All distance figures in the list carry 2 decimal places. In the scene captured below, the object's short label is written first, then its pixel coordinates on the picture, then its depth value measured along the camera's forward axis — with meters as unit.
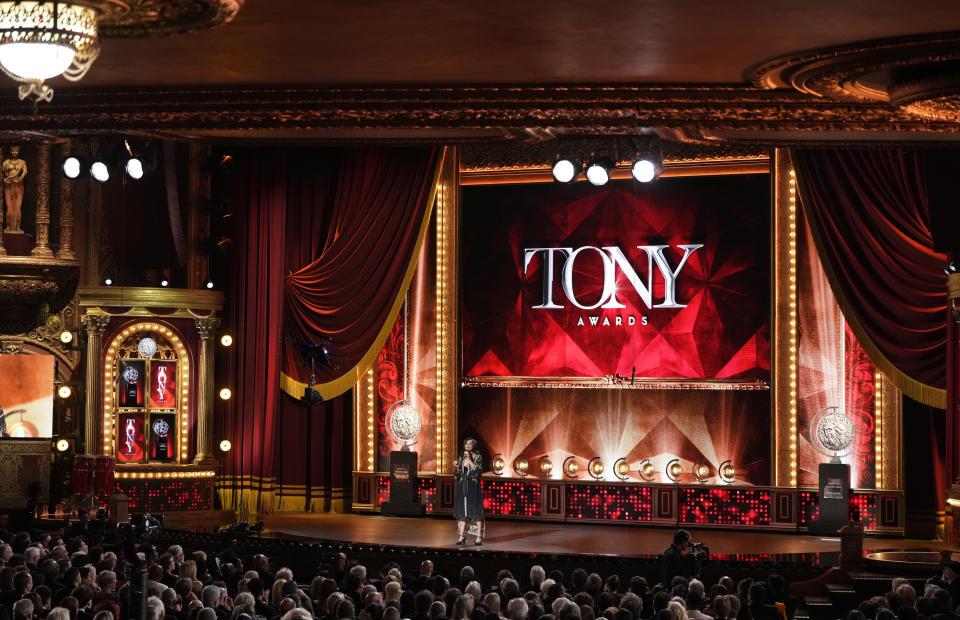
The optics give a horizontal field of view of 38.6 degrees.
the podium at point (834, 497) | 15.23
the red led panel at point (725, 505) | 16.09
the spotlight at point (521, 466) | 17.17
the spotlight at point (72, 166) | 15.04
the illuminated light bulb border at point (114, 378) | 16.52
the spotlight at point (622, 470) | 16.78
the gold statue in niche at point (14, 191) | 16.58
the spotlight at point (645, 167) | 14.49
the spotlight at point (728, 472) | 16.33
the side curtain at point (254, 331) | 17.58
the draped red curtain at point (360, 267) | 17.05
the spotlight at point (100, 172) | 14.83
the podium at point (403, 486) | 17.20
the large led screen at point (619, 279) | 16.52
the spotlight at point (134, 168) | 15.07
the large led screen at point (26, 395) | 16.80
